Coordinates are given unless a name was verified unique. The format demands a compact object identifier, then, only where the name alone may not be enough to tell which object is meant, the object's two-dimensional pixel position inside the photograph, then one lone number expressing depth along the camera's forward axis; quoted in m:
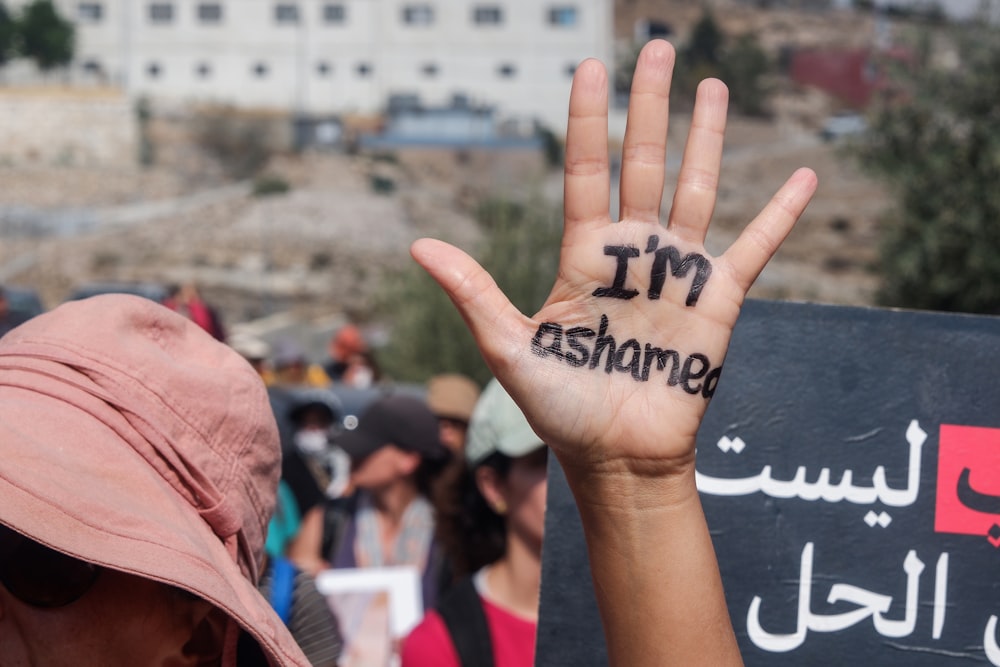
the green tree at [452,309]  17.52
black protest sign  1.74
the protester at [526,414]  1.36
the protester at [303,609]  1.99
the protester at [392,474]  4.26
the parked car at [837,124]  47.57
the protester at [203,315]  4.48
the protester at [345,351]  10.51
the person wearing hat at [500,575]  2.54
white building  48.19
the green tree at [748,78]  53.00
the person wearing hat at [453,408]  5.23
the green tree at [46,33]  50.75
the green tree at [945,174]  13.57
